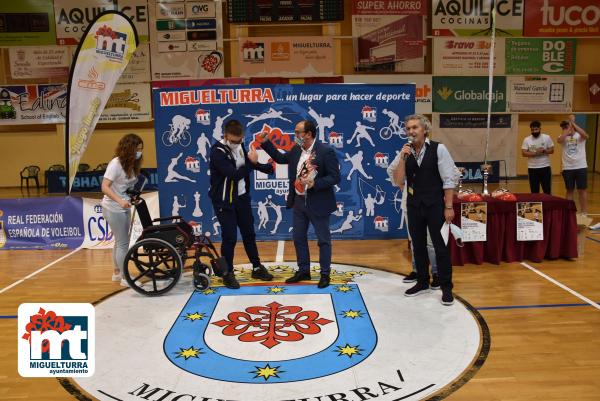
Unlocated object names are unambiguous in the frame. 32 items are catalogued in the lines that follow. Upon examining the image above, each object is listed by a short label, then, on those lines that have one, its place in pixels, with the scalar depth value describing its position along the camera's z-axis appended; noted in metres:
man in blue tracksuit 4.48
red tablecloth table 5.39
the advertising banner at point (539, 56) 12.50
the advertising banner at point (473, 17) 12.20
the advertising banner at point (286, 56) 12.15
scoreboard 11.16
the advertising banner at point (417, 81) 12.41
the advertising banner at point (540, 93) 12.72
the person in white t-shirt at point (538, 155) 7.26
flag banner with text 5.77
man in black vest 4.04
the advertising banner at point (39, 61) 12.41
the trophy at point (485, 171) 5.42
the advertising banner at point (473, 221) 5.25
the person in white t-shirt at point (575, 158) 7.11
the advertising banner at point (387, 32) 12.09
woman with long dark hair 4.52
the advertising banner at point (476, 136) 12.99
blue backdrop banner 6.41
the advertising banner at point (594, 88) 12.80
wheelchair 4.40
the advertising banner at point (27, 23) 12.12
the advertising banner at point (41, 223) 6.53
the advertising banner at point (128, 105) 12.59
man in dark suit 4.45
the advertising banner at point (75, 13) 12.13
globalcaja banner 12.68
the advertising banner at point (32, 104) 12.58
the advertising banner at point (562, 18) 12.25
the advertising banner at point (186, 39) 12.11
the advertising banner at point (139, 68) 12.34
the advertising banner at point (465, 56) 12.41
